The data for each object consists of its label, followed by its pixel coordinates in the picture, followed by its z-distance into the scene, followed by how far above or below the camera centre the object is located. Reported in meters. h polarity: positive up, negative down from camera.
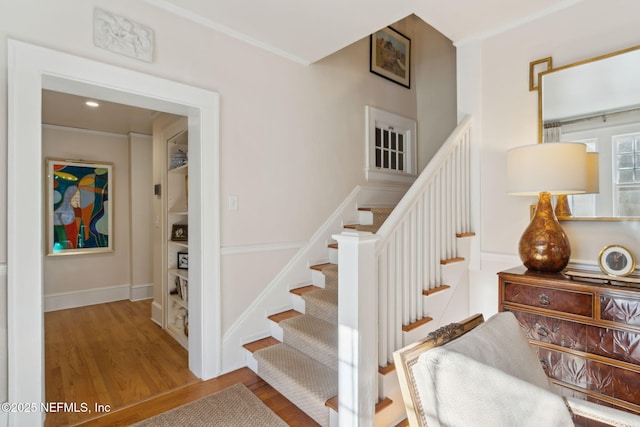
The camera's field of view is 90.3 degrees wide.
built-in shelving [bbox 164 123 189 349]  3.12 -0.20
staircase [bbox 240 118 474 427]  1.56 -0.59
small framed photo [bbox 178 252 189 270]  3.13 -0.47
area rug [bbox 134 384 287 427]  1.80 -1.19
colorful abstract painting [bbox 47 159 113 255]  4.04 +0.08
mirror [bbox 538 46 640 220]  1.73 +0.52
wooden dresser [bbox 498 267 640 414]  1.47 -0.60
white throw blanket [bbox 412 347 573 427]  0.88 -0.53
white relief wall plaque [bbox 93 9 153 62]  1.81 +1.05
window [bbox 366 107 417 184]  3.41 +0.74
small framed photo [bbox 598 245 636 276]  1.61 -0.26
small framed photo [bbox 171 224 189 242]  3.17 -0.20
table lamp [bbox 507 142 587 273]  1.66 +0.14
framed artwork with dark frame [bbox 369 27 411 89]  3.44 +1.77
